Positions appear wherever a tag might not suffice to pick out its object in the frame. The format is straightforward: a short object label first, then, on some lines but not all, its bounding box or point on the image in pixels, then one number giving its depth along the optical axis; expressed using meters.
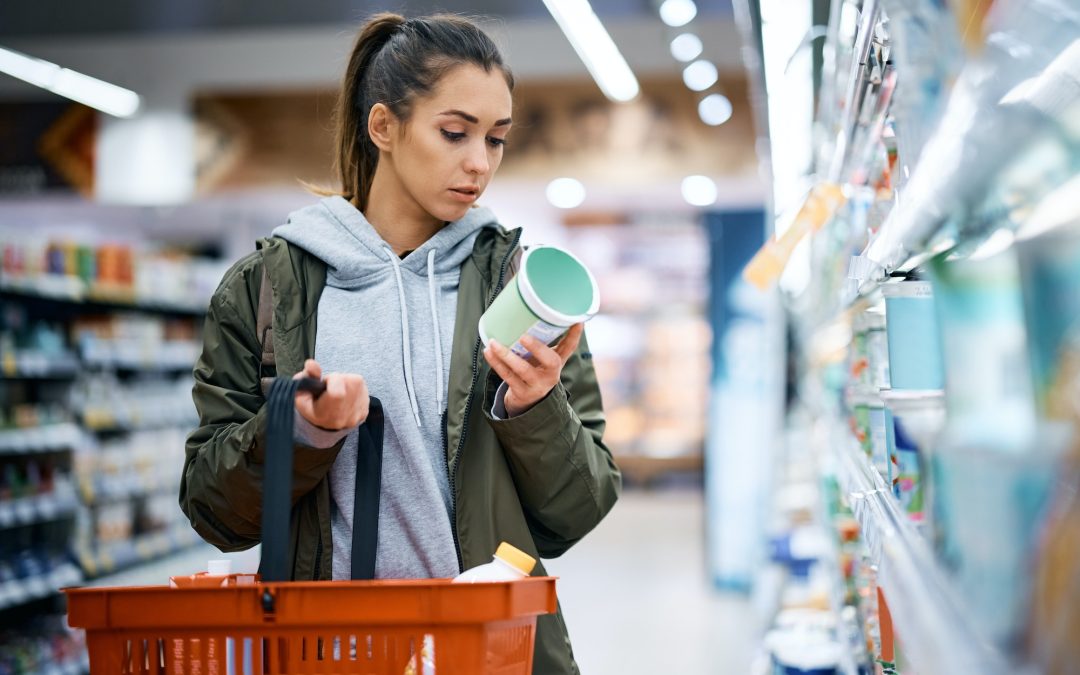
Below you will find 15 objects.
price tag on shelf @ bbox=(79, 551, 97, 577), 5.16
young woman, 1.51
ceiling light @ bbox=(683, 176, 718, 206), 9.43
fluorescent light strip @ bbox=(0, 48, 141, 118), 8.58
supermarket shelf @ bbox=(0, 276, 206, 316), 4.68
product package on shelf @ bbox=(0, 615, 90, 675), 4.37
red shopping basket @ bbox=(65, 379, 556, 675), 1.14
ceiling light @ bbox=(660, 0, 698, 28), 5.50
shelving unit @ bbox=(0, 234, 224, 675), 4.70
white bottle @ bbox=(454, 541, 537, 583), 1.26
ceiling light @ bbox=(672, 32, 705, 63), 6.22
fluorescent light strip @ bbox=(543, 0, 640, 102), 5.74
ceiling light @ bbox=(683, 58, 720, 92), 7.10
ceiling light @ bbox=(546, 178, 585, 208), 9.41
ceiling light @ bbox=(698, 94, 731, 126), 8.81
